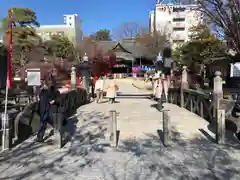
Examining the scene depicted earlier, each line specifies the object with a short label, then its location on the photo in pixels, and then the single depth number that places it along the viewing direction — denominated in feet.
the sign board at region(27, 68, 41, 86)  21.31
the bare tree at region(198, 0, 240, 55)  28.16
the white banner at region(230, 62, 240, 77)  52.04
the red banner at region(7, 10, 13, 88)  13.98
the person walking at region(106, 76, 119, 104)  32.36
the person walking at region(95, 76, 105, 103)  34.16
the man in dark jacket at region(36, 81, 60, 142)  15.16
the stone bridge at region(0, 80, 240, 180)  10.23
